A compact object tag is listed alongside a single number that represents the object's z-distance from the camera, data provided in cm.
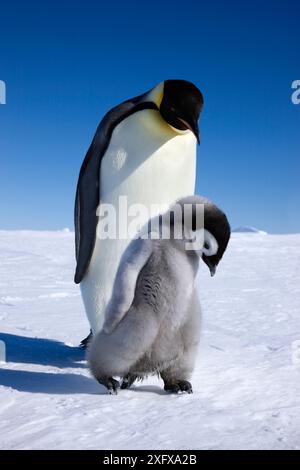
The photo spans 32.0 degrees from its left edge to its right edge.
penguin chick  216
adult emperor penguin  302
